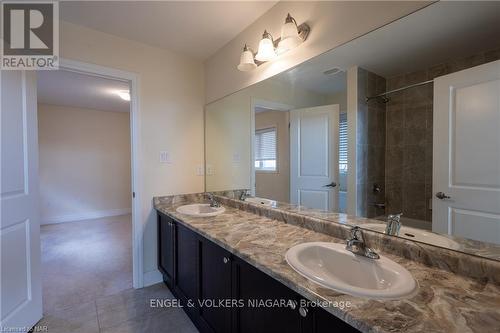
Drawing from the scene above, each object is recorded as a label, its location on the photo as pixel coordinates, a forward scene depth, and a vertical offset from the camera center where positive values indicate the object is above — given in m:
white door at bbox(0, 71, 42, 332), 1.48 -0.27
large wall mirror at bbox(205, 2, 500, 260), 0.90 +0.18
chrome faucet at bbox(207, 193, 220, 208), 2.23 -0.38
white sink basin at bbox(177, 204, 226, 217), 2.05 -0.42
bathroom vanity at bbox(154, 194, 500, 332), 0.66 -0.44
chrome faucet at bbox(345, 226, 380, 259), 1.03 -0.40
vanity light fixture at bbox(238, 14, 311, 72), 1.45 +0.82
